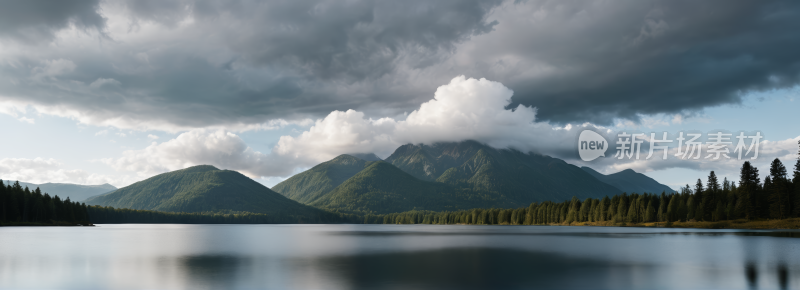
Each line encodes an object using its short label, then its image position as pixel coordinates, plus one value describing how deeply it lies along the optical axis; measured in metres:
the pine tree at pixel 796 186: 140.61
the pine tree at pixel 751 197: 157.62
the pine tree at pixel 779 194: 145.38
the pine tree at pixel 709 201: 171.50
